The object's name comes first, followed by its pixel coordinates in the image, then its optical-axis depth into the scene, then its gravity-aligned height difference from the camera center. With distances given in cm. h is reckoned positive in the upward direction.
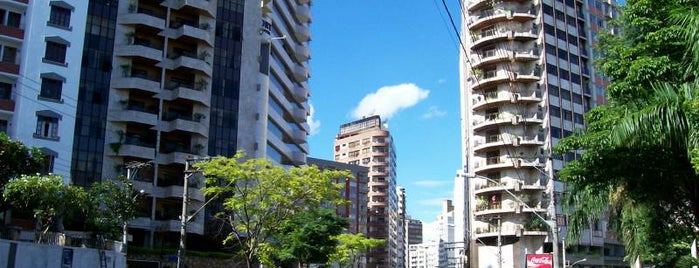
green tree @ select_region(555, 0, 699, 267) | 1423 +291
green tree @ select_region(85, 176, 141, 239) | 4144 +274
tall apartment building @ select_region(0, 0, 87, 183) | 5181 +1366
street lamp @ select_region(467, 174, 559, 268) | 2308 +73
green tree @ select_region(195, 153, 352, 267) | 3678 +354
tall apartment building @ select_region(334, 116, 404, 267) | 15312 +2070
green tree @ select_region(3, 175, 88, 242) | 3631 +284
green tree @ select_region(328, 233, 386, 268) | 6562 +117
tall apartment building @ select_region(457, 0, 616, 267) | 7581 +1784
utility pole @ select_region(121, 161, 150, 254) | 4197 +175
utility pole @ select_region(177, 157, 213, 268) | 2898 +131
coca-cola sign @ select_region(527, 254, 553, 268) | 2459 -3
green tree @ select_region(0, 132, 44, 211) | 3859 +507
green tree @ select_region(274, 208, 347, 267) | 4709 +108
